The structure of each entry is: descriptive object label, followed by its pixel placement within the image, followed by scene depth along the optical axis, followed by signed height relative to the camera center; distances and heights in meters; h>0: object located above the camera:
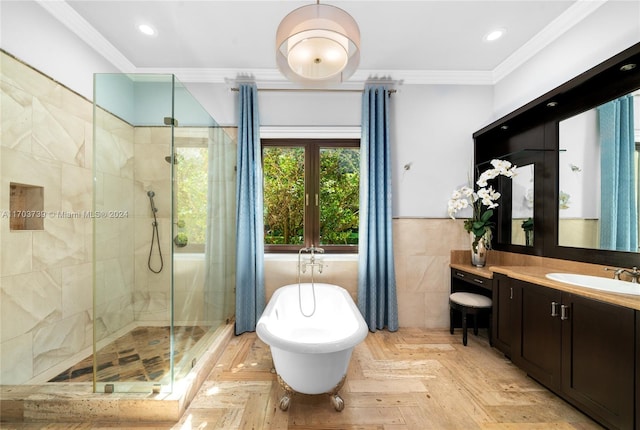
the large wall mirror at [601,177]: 1.77 +0.28
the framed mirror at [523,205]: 2.52 +0.11
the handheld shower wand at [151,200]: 1.86 +0.09
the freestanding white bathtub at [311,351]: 1.52 -0.86
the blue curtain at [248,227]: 2.87 -0.14
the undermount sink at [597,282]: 1.61 -0.42
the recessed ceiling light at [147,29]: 2.34 +1.58
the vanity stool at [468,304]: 2.57 -0.83
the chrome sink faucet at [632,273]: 1.66 -0.34
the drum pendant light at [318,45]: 1.36 +0.90
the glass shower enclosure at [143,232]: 1.78 -0.13
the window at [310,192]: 3.18 +0.25
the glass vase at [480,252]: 2.80 -0.38
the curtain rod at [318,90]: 2.99 +1.37
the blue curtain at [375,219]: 2.90 -0.04
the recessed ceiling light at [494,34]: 2.37 +1.60
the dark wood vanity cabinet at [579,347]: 1.40 -0.80
